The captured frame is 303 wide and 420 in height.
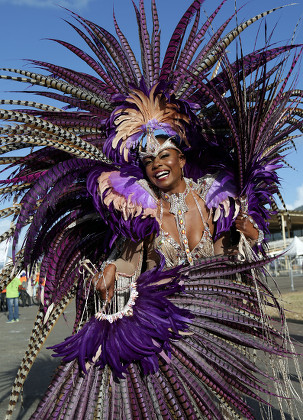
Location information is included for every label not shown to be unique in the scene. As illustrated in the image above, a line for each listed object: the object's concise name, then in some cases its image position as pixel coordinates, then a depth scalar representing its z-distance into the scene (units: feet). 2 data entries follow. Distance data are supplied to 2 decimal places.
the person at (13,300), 40.57
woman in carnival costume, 7.07
